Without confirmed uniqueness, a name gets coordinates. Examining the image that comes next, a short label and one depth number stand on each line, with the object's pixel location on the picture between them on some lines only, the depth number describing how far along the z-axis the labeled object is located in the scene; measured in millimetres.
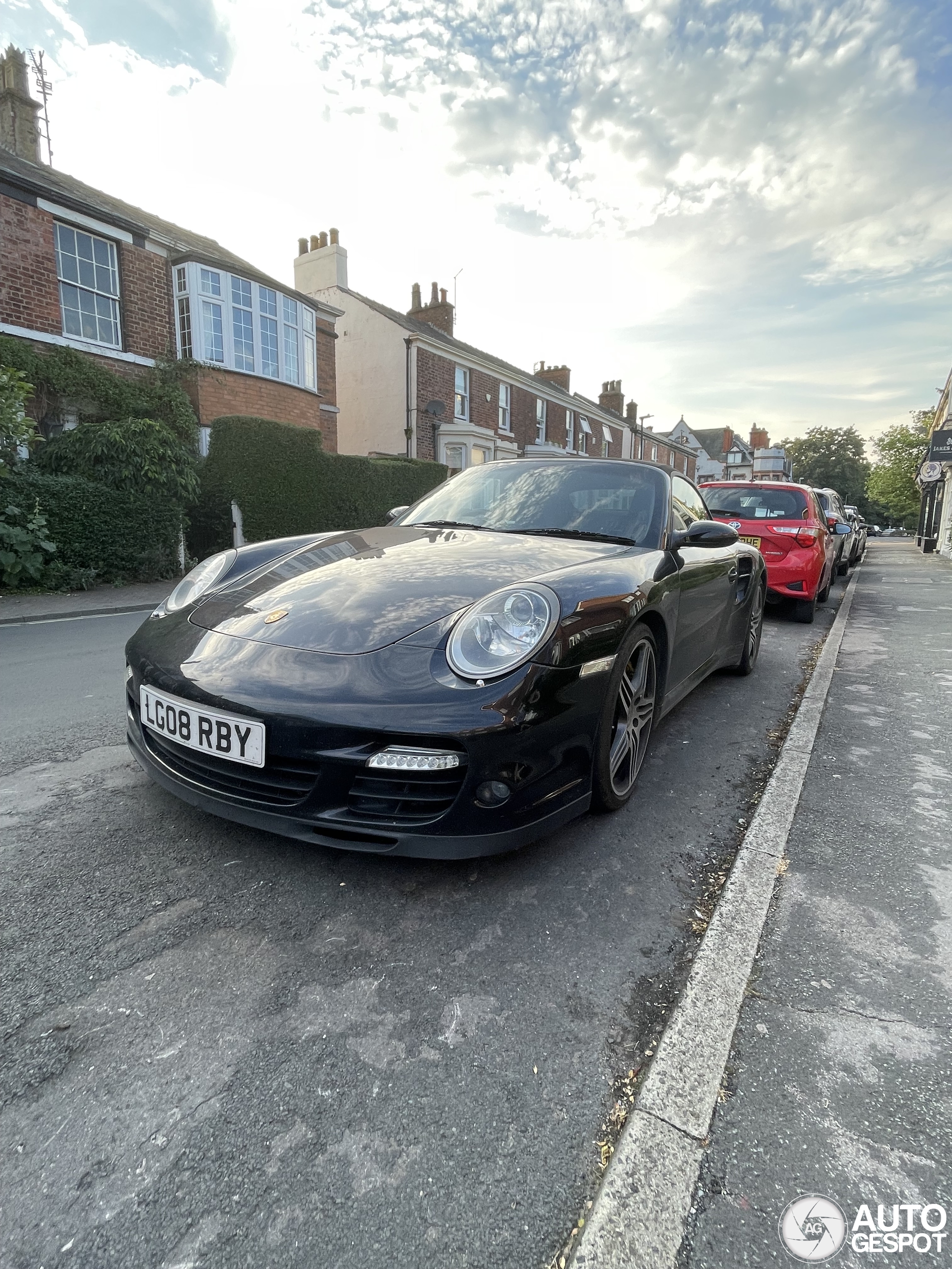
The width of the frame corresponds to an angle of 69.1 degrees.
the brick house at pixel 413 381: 21859
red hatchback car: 7105
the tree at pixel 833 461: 76938
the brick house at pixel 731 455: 62312
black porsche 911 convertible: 1898
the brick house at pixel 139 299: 11320
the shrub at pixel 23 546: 8828
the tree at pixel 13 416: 8461
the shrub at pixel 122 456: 10102
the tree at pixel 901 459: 42594
